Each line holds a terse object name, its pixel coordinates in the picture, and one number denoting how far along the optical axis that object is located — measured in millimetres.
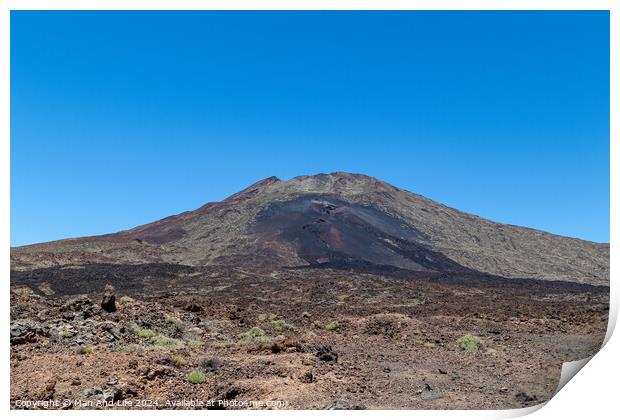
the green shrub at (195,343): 14820
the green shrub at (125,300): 17875
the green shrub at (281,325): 19578
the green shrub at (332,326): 19984
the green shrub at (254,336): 16203
